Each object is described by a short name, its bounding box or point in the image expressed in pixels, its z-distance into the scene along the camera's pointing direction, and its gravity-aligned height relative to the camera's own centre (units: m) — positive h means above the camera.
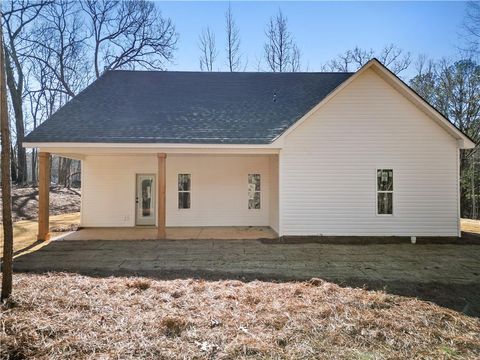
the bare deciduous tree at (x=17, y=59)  20.45 +8.46
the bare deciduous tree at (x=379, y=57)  24.75 +10.12
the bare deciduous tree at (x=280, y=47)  24.86 +10.90
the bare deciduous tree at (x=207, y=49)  24.80 +10.67
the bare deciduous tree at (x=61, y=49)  21.61 +9.65
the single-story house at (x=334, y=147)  9.73 +1.19
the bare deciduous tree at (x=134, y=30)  22.52 +11.33
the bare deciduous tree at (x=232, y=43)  24.20 +11.06
